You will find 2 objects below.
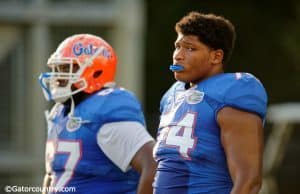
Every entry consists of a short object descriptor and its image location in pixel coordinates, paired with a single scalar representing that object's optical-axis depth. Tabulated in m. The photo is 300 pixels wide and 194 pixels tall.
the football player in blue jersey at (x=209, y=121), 9.62
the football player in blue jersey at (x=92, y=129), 11.48
